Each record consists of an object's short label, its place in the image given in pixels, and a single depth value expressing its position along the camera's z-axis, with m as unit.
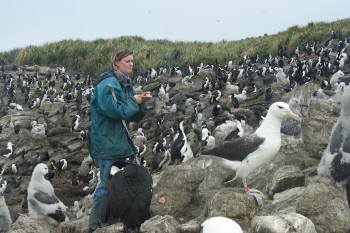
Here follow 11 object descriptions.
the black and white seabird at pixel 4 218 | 10.95
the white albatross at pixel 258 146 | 7.68
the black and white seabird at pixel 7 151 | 22.00
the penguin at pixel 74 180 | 17.93
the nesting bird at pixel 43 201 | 9.56
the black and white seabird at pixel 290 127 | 11.57
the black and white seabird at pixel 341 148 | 6.45
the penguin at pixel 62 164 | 19.58
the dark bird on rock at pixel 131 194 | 6.52
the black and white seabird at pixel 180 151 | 16.14
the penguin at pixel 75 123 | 24.66
